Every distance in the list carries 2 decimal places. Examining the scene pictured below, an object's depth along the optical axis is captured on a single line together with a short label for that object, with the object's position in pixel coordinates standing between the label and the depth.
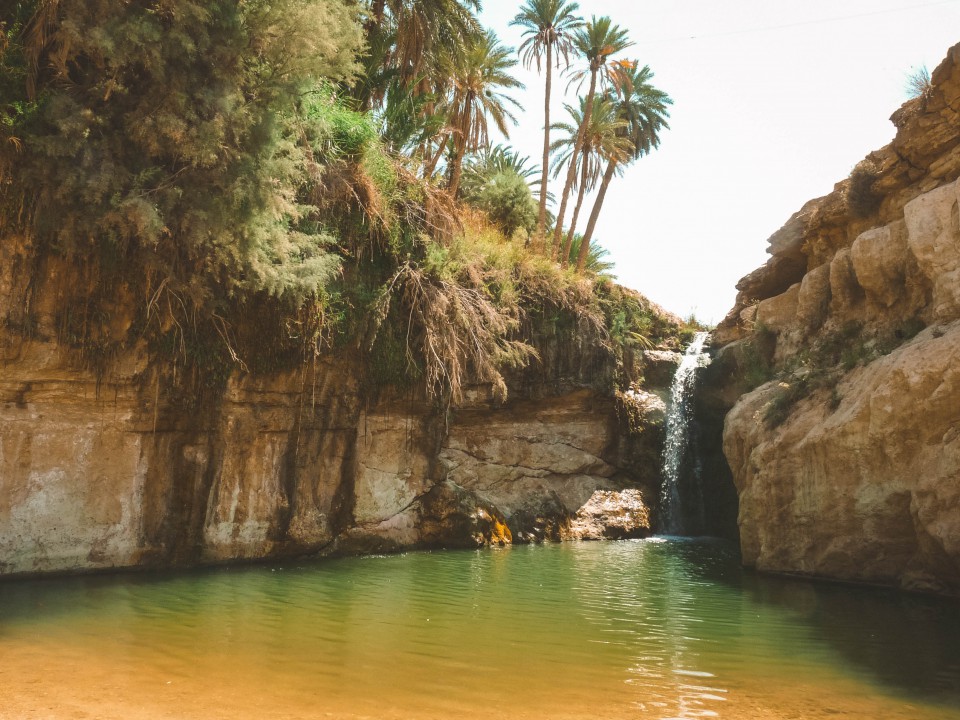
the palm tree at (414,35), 17.59
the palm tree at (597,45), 28.47
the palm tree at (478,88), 22.89
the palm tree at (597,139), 28.20
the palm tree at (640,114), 30.65
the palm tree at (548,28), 27.62
